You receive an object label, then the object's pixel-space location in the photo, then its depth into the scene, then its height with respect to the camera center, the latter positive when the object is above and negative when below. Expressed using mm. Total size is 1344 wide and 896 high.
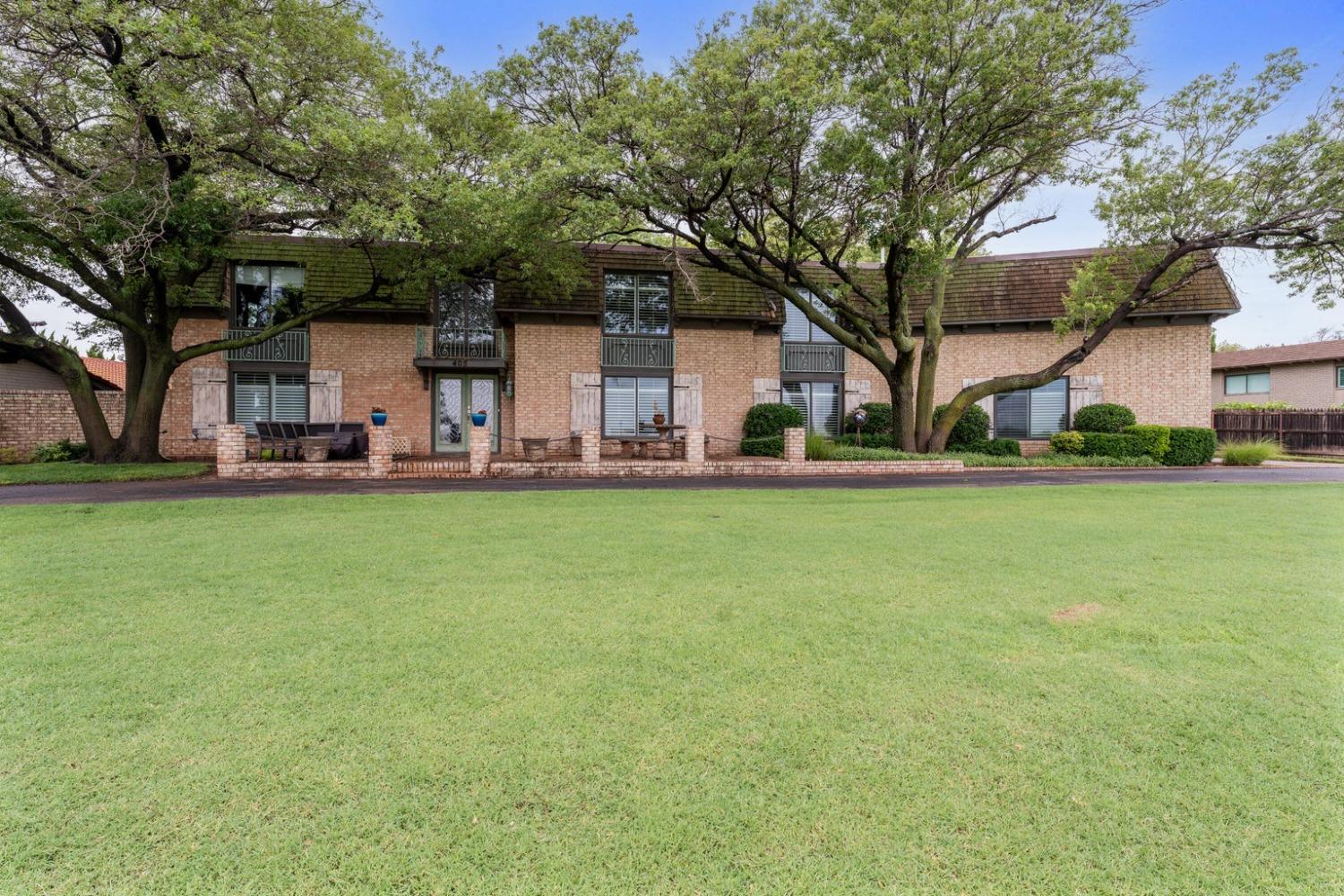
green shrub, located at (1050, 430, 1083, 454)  16438 -130
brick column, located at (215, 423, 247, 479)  11555 -159
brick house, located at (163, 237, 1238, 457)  16562 +2434
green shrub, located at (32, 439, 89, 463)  14453 -244
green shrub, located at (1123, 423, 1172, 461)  15758 -65
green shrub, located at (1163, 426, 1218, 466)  15742 -253
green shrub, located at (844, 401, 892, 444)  18062 +616
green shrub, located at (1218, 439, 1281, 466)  15805 -442
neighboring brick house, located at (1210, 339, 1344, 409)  25188 +2694
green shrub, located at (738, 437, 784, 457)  16827 -196
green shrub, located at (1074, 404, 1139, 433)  16891 +530
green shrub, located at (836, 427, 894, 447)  17109 -37
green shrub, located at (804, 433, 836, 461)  15050 -251
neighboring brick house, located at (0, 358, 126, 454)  15117 +650
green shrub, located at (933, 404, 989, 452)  17578 +208
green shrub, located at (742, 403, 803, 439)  17766 +568
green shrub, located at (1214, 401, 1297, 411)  22020 +1103
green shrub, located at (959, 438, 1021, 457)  17297 -278
